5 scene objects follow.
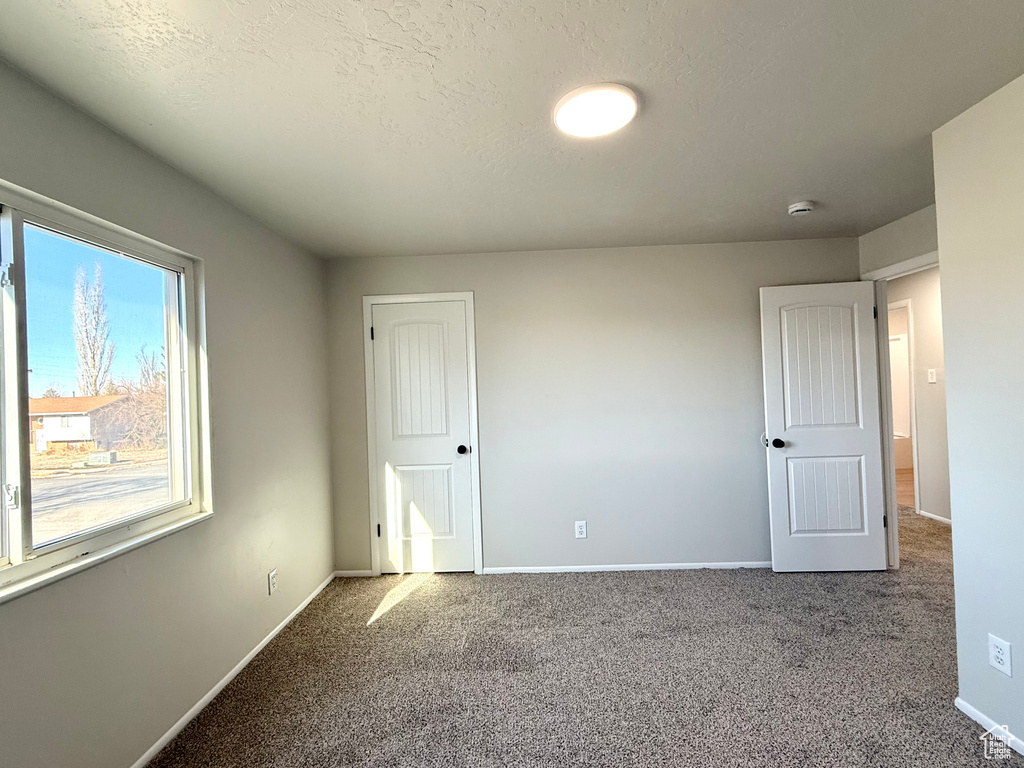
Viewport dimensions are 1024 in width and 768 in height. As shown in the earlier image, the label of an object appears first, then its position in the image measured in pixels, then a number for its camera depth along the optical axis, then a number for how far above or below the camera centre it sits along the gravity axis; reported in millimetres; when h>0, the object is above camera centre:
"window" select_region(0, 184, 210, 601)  1484 +40
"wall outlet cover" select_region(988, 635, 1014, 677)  1763 -1043
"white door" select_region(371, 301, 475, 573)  3668 -336
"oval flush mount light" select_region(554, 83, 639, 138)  1628 +965
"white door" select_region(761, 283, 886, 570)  3385 -353
